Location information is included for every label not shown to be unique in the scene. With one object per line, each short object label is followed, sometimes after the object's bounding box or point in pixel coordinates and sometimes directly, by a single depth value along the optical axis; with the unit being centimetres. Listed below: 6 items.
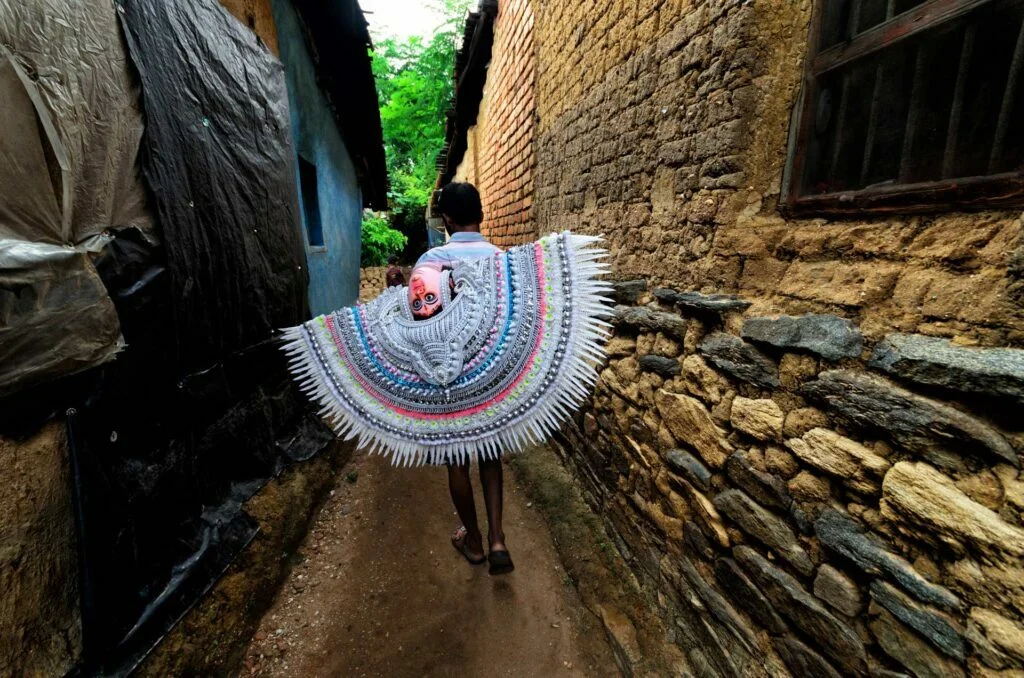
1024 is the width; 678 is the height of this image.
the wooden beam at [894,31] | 93
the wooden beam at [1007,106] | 84
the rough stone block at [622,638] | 172
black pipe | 117
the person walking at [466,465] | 174
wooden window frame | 88
